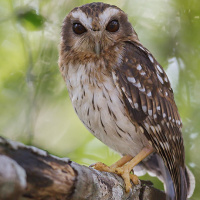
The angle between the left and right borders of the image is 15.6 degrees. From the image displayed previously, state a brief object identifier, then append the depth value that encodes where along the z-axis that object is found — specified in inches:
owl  215.5
